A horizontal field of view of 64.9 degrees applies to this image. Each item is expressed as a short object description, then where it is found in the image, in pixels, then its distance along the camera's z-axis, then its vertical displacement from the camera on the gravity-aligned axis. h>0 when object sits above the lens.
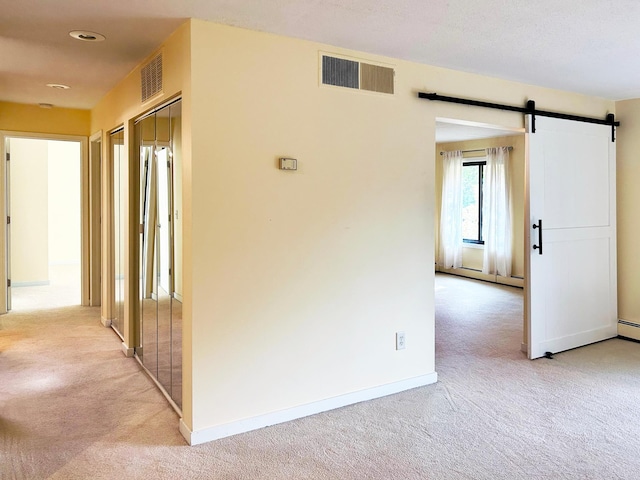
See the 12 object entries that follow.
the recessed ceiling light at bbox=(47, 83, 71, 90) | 4.57 +1.40
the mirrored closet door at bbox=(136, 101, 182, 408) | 3.21 -0.07
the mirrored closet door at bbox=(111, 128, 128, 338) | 4.57 +0.16
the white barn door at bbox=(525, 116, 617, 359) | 4.40 -0.01
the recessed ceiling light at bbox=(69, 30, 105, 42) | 3.07 +1.26
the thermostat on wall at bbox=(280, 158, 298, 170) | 3.09 +0.45
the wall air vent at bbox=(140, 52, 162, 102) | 3.33 +1.10
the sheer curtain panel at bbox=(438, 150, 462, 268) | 9.02 +0.46
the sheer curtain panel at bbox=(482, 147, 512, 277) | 8.15 +0.34
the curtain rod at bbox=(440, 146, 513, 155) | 8.62 +1.48
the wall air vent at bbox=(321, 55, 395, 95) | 3.26 +1.08
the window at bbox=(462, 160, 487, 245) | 8.96 +0.62
